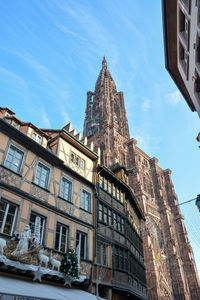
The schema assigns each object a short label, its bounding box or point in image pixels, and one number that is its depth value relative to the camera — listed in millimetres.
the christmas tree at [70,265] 8992
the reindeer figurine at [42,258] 8258
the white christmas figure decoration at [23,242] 7629
